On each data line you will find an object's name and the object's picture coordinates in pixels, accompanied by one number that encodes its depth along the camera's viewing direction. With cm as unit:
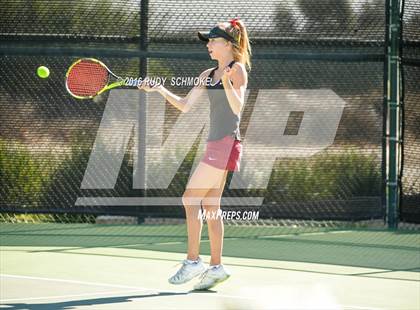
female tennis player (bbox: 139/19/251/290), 1179
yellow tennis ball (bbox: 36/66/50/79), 1408
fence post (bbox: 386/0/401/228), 1752
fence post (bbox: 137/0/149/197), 1763
